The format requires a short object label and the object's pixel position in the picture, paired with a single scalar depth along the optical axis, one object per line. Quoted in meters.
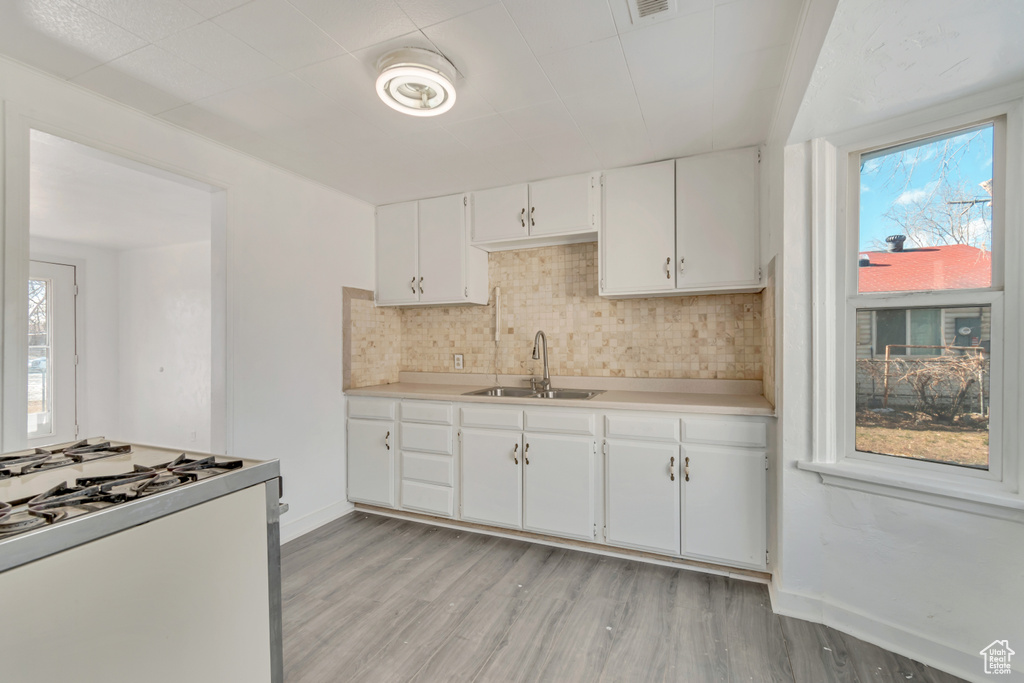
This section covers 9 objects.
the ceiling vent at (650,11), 1.42
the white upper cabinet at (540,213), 2.82
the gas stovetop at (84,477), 0.87
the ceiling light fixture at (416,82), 1.64
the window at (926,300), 1.62
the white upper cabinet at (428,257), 3.21
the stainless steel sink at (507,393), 3.21
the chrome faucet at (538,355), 3.12
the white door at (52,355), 4.49
